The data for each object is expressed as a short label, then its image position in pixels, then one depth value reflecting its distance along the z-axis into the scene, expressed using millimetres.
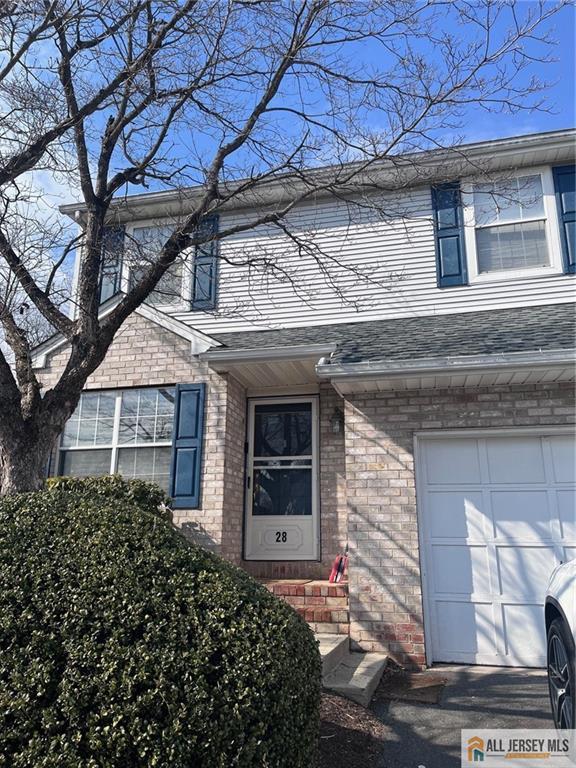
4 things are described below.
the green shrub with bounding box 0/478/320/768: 2238
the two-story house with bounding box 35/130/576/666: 5852
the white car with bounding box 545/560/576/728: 3079
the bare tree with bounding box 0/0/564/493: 5191
